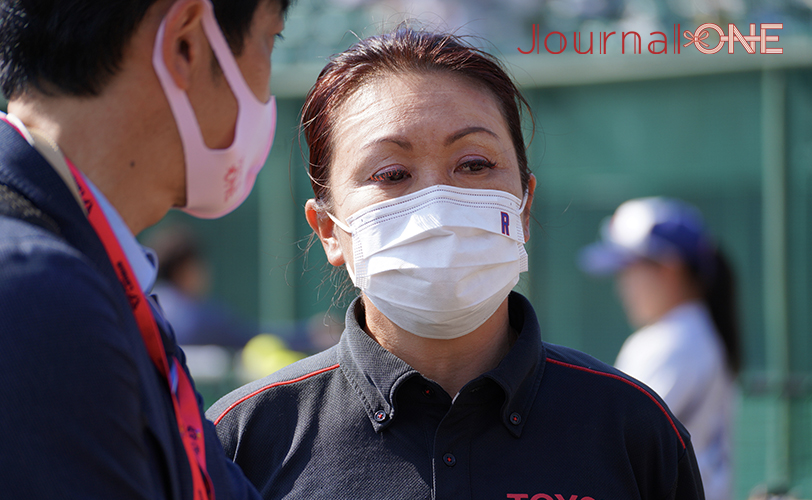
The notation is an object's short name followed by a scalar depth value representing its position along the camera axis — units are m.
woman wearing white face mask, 3.94
